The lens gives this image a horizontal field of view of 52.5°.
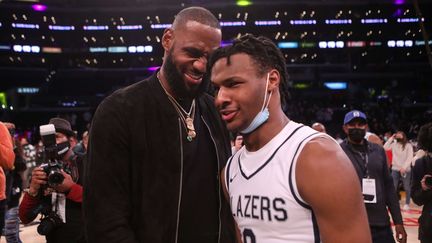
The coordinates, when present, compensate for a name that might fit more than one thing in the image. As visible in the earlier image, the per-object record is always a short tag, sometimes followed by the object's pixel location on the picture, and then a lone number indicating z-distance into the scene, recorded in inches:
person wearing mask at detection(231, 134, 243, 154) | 191.3
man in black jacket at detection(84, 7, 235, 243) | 71.1
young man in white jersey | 60.3
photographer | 129.6
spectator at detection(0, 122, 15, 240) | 161.5
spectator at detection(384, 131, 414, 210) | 400.8
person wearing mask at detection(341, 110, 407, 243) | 155.1
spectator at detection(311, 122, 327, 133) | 288.8
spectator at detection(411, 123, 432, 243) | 145.6
